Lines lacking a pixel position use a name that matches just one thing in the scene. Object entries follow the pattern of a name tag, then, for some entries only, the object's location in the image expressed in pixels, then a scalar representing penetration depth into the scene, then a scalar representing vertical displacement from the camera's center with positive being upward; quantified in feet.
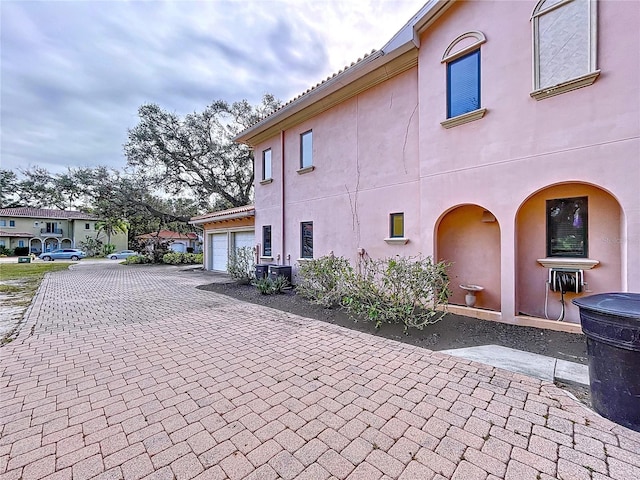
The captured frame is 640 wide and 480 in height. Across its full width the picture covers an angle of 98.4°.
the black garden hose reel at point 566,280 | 16.08 -2.14
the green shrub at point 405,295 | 17.19 -3.38
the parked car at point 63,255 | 102.12 -4.89
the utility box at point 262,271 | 34.40 -3.51
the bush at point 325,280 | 22.50 -3.12
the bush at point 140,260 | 75.31 -4.79
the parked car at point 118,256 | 114.93 -5.52
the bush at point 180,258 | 74.08 -4.25
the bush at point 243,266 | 36.12 -3.23
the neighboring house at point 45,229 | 127.13 +6.71
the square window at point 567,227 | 16.48 +1.01
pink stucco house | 14.43 +6.23
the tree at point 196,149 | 62.18 +22.05
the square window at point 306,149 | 32.39 +11.20
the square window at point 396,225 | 23.64 +1.58
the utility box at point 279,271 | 32.12 -3.32
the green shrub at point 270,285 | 28.81 -4.48
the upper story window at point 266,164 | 38.47 +11.12
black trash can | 7.73 -3.30
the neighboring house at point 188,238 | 144.66 +2.59
